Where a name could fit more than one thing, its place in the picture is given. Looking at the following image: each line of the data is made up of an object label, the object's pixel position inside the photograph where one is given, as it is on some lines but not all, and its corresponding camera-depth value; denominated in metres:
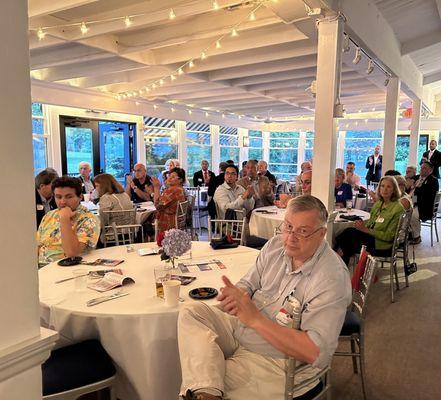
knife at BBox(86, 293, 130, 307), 2.00
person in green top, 4.25
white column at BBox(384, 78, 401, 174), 6.36
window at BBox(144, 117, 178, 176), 10.29
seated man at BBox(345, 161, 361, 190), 7.73
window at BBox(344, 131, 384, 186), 13.48
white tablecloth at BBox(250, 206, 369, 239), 4.59
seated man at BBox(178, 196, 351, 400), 1.53
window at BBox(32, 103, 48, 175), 7.33
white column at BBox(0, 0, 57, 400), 1.06
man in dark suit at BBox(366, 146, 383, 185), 11.20
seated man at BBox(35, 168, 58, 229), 4.26
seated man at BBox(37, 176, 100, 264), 2.78
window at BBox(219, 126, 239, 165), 13.76
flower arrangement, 2.35
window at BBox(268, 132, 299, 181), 15.71
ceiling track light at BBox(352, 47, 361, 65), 4.34
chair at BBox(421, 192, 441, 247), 6.84
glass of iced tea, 2.10
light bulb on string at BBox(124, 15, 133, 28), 3.66
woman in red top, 4.67
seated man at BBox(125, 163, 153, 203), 6.43
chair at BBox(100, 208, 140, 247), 4.53
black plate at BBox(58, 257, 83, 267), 2.66
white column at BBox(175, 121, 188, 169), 11.11
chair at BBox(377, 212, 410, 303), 4.13
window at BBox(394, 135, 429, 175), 12.62
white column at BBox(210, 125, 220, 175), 13.03
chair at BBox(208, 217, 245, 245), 4.03
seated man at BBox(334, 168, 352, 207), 5.80
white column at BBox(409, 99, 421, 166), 8.61
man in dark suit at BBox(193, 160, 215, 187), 9.73
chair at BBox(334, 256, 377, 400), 2.30
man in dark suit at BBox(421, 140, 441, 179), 9.25
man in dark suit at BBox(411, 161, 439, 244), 6.86
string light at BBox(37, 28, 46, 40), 3.92
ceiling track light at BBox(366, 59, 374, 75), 4.96
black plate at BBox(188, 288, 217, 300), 2.06
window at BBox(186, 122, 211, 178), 11.95
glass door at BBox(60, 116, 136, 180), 7.92
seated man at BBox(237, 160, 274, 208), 5.99
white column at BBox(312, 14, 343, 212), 3.58
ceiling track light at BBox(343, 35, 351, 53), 3.94
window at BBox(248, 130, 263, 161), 15.69
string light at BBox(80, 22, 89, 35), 3.86
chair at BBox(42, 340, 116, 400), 1.72
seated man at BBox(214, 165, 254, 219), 5.22
